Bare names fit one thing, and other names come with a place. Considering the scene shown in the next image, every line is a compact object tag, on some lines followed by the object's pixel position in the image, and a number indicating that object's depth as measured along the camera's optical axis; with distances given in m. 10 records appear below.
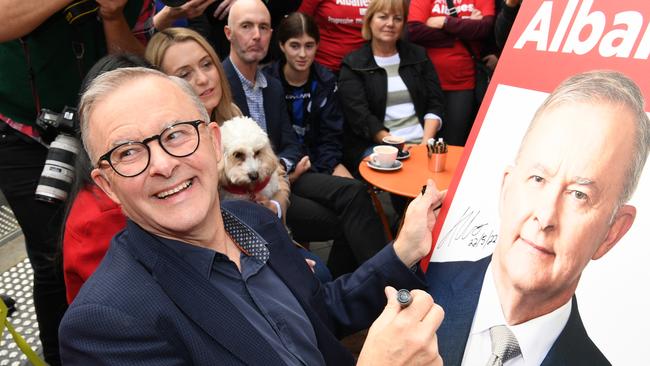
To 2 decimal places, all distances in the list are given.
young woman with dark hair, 3.40
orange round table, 2.63
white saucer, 2.86
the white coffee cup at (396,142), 3.08
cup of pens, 2.76
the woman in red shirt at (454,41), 3.83
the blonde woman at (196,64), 2.35
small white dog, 2.56
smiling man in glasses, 0.96
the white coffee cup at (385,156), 2.84
